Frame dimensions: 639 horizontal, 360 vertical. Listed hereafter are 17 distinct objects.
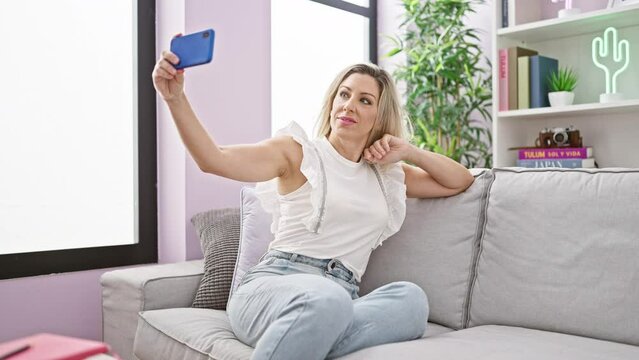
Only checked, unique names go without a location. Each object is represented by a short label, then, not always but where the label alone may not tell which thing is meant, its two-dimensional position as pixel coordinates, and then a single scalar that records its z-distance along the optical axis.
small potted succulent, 2.76
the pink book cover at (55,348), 0.75
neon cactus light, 2.65
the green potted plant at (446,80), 3.19
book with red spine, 2.91
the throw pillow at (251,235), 1.92
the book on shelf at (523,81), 2.85
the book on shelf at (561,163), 2.71
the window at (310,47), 3.30
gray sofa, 1.45
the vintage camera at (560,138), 2.79
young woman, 1.29
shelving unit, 2.72
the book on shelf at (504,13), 2.95
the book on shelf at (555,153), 2.71
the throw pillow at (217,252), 1.92
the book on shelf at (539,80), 2.83
